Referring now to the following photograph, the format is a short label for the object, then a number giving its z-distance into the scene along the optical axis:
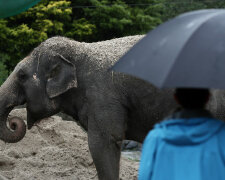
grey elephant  11.19
